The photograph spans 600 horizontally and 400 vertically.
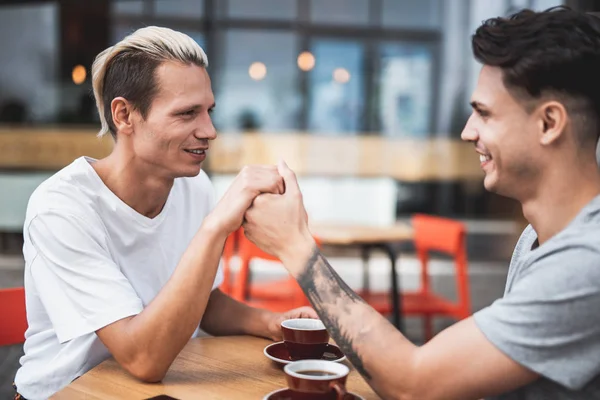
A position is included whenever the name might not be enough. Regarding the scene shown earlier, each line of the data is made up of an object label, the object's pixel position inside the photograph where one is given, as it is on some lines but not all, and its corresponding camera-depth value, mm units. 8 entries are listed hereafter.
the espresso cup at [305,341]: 1373
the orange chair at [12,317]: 1736
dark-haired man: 1030
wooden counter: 6723
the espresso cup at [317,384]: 1076
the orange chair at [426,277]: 3266
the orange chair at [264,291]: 3294
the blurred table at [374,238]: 3412
